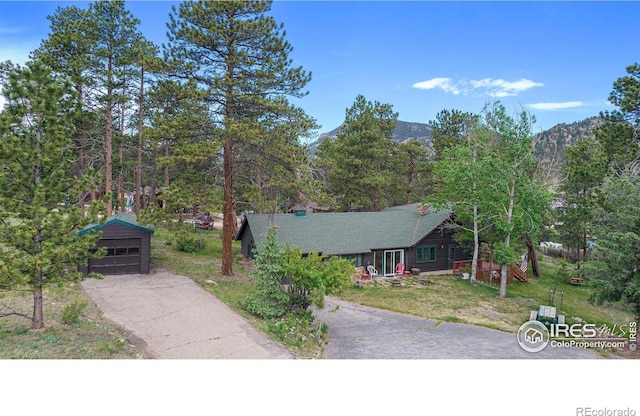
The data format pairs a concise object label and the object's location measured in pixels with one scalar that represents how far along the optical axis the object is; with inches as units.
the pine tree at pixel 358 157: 975.6
